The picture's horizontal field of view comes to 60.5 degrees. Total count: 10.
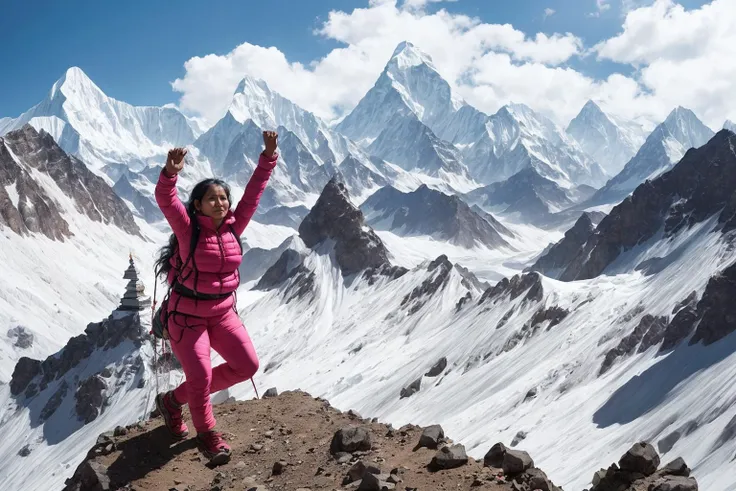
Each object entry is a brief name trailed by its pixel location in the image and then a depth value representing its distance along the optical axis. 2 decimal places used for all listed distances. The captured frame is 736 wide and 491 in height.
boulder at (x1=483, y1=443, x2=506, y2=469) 9.01
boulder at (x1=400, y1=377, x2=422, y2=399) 77.69
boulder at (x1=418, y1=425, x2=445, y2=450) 9.84
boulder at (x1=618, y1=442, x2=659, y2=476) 8.52
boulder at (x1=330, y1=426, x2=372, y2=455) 9.80
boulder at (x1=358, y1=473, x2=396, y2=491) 7.95
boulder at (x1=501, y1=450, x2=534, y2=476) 8.59
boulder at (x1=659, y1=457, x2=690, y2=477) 8.56
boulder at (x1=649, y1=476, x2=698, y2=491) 7.55
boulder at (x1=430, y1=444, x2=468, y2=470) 8.82
